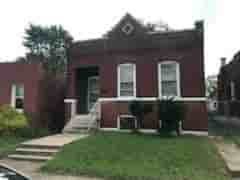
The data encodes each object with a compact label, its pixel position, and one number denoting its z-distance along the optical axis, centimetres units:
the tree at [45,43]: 3694
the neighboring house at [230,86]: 1529
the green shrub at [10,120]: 1053
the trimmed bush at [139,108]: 1050
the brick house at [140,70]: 1058
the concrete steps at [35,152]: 735
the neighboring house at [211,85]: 3544
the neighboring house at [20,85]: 1209
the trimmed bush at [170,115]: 954
